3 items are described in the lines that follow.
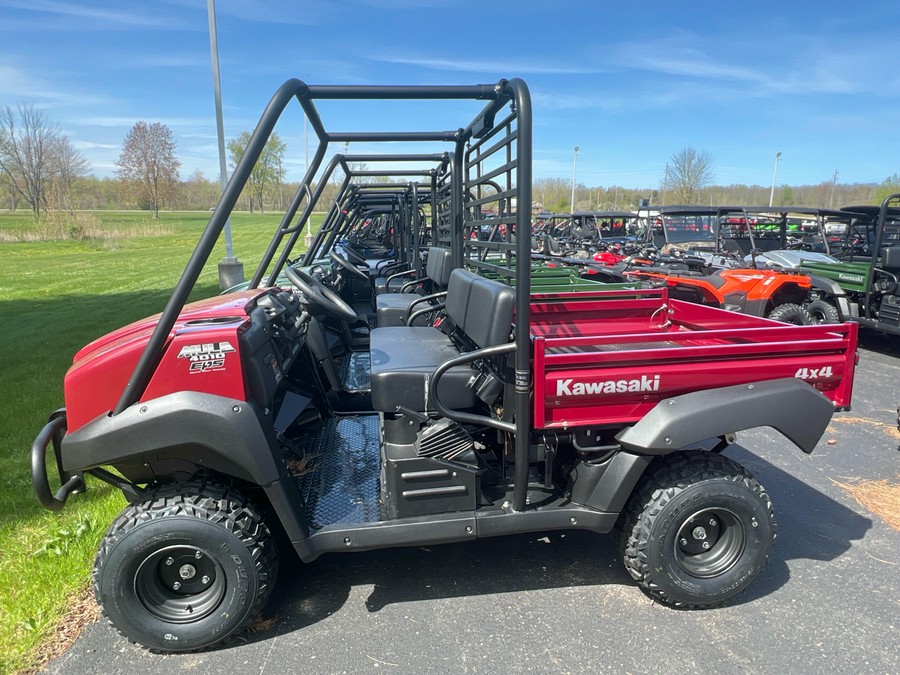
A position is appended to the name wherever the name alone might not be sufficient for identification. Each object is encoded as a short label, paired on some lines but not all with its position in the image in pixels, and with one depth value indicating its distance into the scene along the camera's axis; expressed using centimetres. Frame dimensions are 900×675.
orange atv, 702
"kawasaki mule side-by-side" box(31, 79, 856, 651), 204
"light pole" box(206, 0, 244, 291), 1102
